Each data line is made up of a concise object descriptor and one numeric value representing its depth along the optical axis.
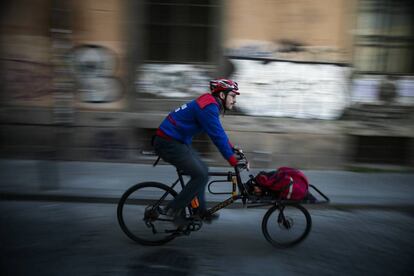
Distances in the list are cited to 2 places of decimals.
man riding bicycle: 4.10
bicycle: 4.40
